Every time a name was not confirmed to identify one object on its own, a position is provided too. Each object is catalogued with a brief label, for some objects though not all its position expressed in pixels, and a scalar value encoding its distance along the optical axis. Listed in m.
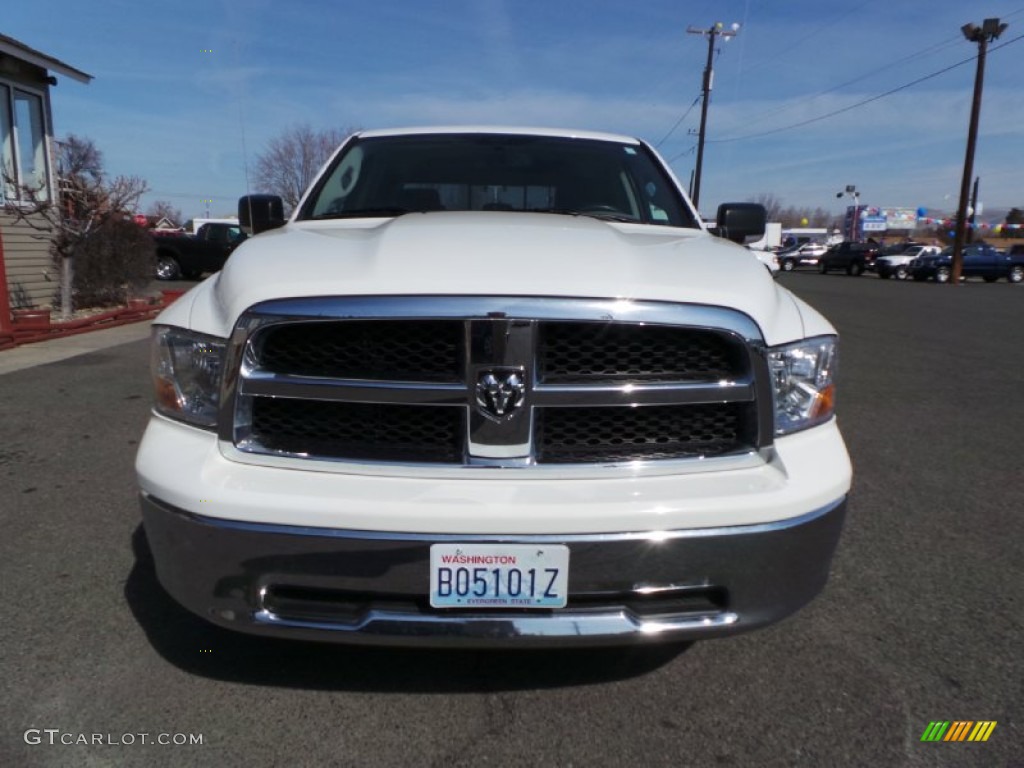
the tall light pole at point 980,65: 27.31
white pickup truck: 1.86
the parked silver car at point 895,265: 34.69
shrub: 12.77
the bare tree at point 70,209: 11.22
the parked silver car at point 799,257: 47.28
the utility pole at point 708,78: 40.88
